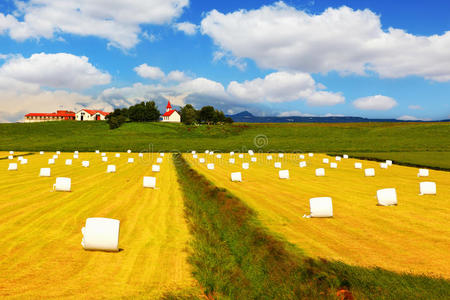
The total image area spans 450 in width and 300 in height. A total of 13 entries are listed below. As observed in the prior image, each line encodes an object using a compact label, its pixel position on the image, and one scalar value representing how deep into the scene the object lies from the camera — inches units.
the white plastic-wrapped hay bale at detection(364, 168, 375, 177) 1622.8
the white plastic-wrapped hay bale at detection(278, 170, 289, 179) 1517.1
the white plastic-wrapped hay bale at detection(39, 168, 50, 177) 1576.0
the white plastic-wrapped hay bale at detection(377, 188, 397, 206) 925.8
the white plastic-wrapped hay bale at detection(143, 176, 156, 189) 1255.7
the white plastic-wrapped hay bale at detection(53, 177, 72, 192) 1136.8
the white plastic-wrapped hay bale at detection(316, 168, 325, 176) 1631.4
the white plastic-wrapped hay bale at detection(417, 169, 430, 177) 1544.0
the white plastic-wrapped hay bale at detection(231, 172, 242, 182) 1444.4
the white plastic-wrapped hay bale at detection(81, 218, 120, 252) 578.2
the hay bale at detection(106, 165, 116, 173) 1780.9
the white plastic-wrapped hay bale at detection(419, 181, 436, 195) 1084.5
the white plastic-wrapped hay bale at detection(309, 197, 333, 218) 799.7
